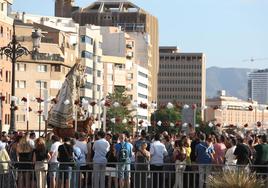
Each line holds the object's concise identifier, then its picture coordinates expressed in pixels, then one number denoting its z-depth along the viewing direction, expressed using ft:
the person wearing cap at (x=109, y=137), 115.33
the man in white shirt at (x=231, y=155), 109.40
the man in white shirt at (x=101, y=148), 109.40
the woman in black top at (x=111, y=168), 96.62
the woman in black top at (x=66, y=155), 99.96
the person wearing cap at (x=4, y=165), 96.46
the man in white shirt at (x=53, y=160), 96.43
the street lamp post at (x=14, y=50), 163.87
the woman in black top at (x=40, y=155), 100.80
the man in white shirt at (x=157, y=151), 110.01
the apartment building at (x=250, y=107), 245.24
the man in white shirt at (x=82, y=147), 107.65
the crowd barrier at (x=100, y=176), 95.81
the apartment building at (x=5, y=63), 348.14
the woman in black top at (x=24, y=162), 97.25
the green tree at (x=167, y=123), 204.13
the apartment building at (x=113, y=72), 618.03
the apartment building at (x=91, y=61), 515.91
